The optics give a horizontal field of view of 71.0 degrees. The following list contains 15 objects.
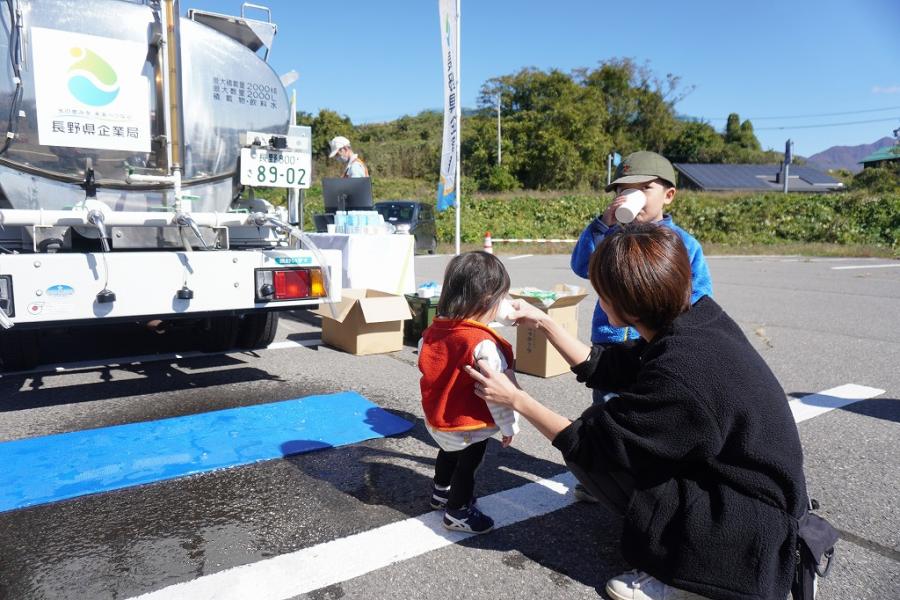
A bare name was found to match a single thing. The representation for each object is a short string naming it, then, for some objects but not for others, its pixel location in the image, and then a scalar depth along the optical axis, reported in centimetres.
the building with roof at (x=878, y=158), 4750
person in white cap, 748
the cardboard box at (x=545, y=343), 527
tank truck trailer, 362
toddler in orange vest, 255
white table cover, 673
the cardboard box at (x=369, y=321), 580
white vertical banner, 938
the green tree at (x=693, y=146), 5575
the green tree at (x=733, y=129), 6816
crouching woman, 187
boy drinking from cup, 282
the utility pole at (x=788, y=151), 4501
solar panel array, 4431
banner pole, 937
